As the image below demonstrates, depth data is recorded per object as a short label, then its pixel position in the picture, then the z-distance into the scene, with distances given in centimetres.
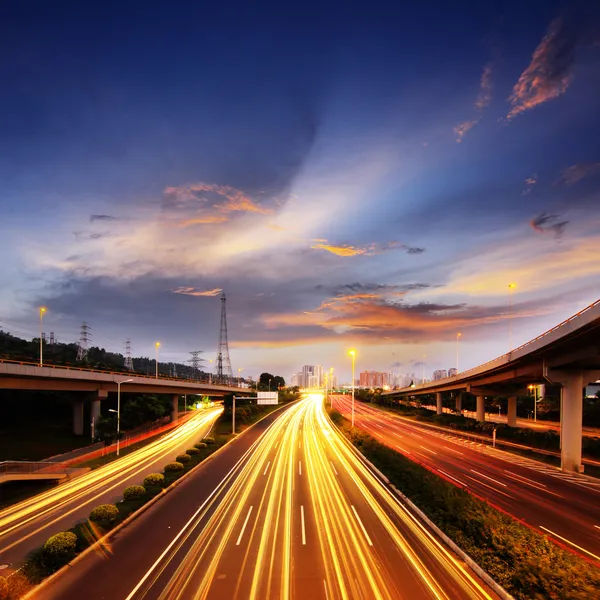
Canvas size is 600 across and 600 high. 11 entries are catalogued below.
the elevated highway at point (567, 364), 3266
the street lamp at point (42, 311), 4736
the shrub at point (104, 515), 2293
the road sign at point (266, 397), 7356
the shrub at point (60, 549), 1814
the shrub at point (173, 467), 3700
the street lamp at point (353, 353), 5900
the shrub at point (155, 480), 3134
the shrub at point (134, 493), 2812
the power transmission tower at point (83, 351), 10492
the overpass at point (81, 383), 4403
